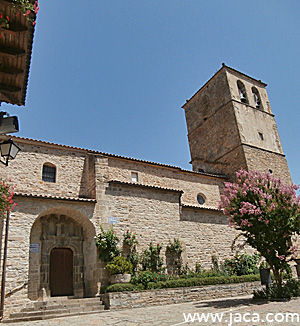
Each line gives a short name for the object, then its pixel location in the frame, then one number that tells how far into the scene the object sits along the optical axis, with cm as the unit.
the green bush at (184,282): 1101
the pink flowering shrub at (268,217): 975
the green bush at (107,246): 1213
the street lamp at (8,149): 578
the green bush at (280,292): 934
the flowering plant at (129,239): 1291
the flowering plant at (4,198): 563
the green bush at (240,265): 1527
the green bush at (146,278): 1164
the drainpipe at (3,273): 959
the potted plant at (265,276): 1077
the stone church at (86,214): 1158
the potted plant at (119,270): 1146
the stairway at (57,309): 942
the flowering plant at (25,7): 378
